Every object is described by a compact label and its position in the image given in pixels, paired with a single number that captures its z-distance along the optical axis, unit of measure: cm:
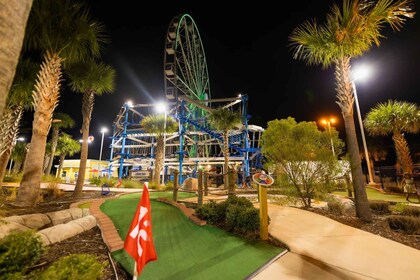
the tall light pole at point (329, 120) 1658
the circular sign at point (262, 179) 420
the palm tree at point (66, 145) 2699
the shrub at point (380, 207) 709
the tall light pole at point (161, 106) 2460
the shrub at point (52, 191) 882
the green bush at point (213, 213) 504
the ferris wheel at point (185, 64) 2519
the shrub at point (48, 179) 1220
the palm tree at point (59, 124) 1906
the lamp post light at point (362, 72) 1080
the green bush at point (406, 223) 477
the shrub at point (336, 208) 663
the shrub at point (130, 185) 1534
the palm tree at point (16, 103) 757
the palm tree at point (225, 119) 1648
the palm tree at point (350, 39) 595
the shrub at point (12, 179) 1459
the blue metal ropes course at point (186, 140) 2657
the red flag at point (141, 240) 223
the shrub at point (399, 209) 633
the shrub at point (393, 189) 1178
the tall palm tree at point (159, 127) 1836
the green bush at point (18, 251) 224
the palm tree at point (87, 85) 960
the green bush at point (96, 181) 1524
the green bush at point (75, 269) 203
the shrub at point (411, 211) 596
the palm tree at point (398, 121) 1287
